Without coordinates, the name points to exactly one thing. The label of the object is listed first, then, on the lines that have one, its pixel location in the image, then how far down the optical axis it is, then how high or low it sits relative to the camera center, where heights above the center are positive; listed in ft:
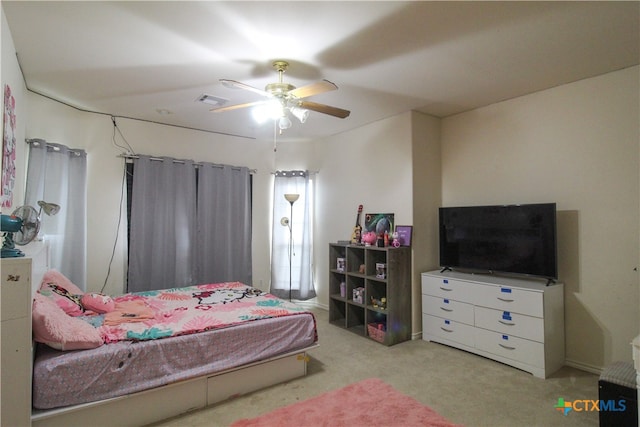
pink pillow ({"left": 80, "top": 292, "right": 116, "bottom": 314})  8.79 -2.27
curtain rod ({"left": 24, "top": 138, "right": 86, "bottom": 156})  10.28 +2.61
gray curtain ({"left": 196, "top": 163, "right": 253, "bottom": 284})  14.38 -0.12
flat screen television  9.51 -0.55
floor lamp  15.44 -0.16
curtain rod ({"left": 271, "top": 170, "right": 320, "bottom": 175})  16.78 +2.63
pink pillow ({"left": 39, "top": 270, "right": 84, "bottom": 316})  8.19 -1.93
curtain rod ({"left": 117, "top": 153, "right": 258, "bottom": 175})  12.88 +2.66
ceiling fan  7.66 +3.12
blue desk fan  5.57 -0.13
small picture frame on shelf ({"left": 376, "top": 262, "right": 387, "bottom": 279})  12.00 -1.84
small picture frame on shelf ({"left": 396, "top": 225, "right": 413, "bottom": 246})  12.04 -0.45
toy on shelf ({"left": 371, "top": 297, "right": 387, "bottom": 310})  12.07 -3.12
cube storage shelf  11.69 -2.74
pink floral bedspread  7.54 -2.57
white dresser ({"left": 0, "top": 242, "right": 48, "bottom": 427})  5.24 -2.01
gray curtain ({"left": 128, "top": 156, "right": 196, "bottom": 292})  12.90 -0.09
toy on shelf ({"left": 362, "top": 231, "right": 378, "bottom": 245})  12.74 -0.64
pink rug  6.96 -4.38
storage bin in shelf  11.62 -4.04
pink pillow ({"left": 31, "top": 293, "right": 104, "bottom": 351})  6.00 -2.17
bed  6.12 -2.97
